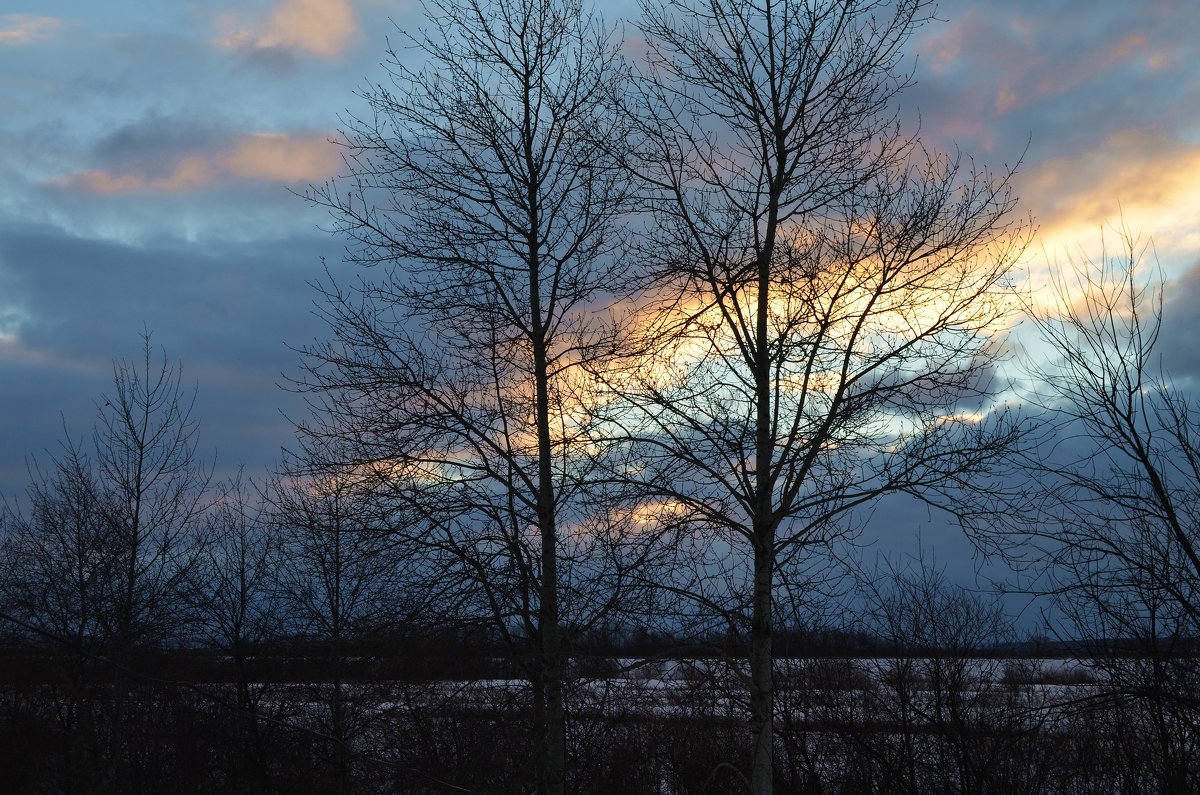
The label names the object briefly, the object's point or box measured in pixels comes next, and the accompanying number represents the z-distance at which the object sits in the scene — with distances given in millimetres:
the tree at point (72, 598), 19688
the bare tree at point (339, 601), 10430
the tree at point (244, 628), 22203
